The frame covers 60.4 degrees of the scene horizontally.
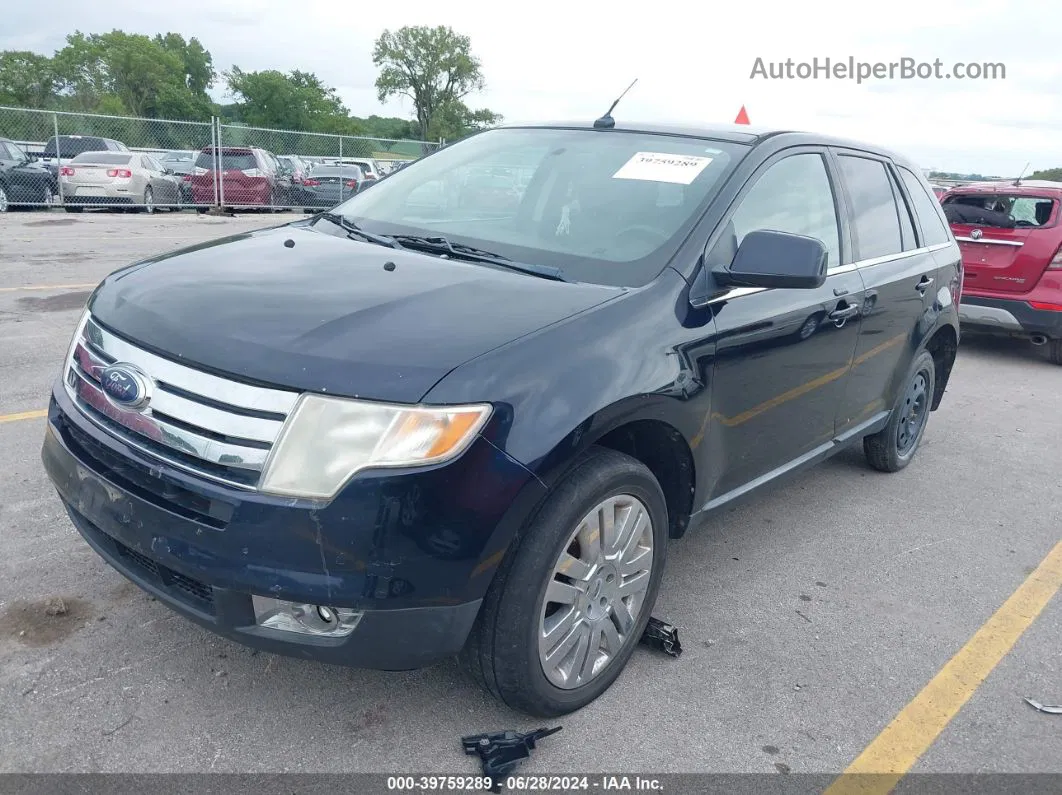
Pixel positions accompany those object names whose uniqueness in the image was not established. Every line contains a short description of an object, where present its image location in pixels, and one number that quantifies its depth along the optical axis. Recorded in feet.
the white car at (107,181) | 59.31
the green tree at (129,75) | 238.48
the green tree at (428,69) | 259.80
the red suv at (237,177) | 66.49
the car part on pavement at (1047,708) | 9.63
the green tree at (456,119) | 253.65
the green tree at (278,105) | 256.73
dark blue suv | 7.24
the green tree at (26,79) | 210.38
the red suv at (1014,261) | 27.17
